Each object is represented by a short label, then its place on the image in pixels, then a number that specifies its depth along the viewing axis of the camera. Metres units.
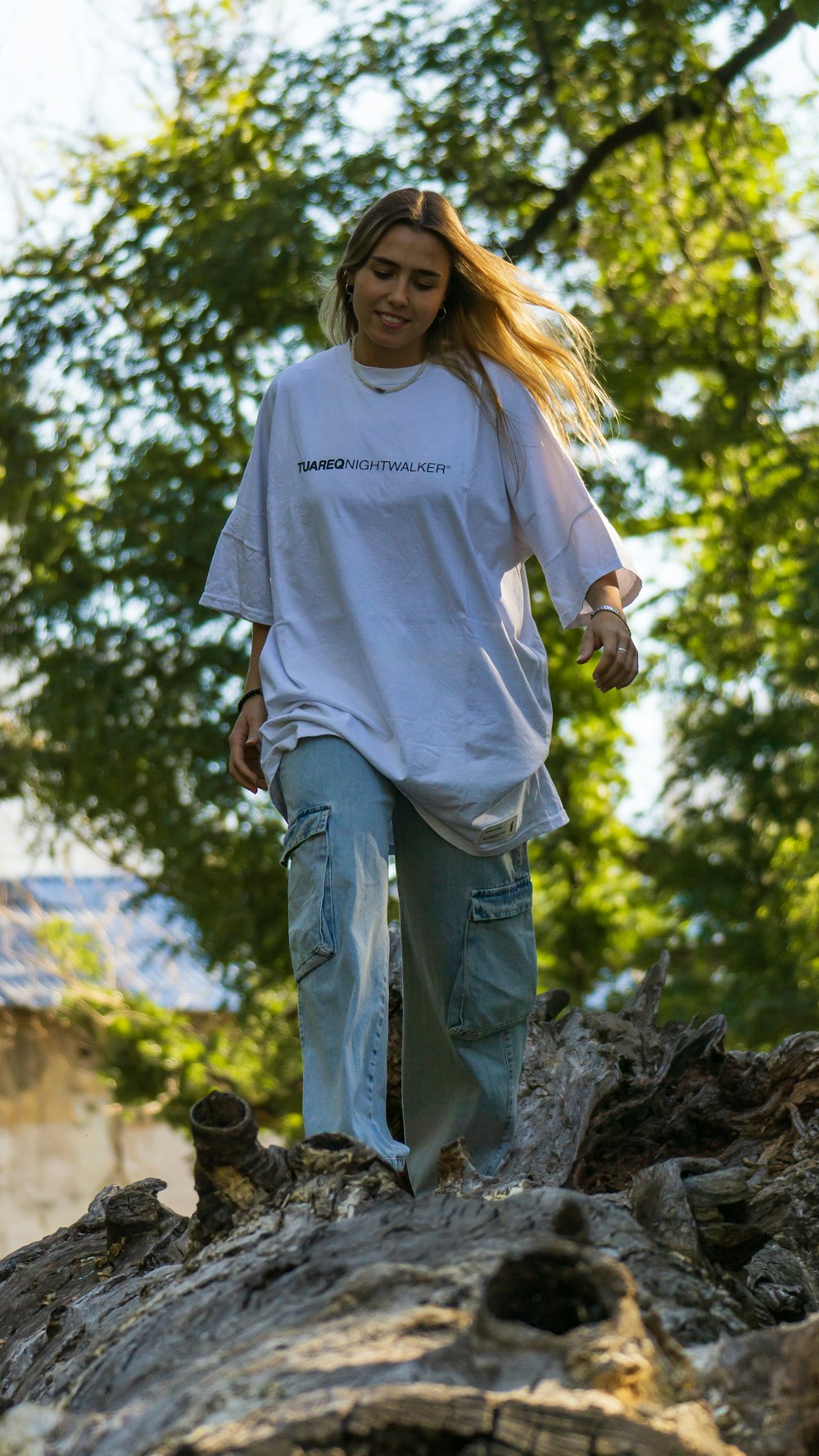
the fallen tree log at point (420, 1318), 5.22
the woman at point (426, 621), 6.29
